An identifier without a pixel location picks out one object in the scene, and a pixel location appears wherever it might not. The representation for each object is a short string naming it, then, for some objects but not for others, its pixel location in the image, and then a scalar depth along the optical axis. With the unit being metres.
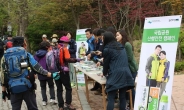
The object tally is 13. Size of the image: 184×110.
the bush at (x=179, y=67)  12.03
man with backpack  3.88
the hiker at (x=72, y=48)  7.32
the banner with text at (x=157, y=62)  3.93
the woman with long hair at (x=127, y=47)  5.09
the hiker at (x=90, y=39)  7.06
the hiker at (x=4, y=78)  4.00
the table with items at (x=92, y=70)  4.91
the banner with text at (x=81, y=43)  8.59
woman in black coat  4.45
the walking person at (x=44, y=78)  6.01
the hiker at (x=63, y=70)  5.31
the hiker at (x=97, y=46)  6.25
